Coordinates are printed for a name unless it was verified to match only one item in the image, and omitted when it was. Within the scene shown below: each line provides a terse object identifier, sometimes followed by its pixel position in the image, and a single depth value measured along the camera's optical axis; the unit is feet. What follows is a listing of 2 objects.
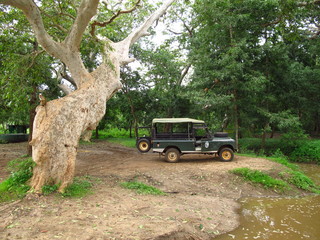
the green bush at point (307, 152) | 48.32
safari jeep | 34.96
